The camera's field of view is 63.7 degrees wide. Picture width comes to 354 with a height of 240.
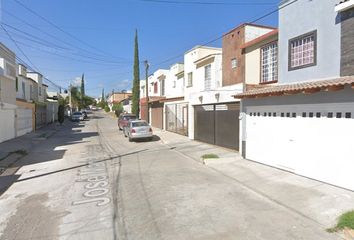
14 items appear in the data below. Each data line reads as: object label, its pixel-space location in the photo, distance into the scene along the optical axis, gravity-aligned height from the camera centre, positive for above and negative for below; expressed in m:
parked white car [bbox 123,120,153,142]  20.10 -1.36
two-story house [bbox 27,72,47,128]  35.47 +2.10
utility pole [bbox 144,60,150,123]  32.06 +4.98
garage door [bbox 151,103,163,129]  30.75 -0.47
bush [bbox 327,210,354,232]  5.35 -2.12
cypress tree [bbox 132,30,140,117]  40.44 +3.89
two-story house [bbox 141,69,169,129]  31.48 +2.36
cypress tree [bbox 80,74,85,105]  94.11 +8.18
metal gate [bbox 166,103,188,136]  23.54 -0.61
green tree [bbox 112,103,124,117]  66.52 +0.76
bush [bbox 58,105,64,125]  42.97 -0.62
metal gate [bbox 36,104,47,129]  34.72 -0.58
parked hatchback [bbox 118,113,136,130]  29.03 -0.71
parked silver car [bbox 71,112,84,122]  49.97 -1.06
